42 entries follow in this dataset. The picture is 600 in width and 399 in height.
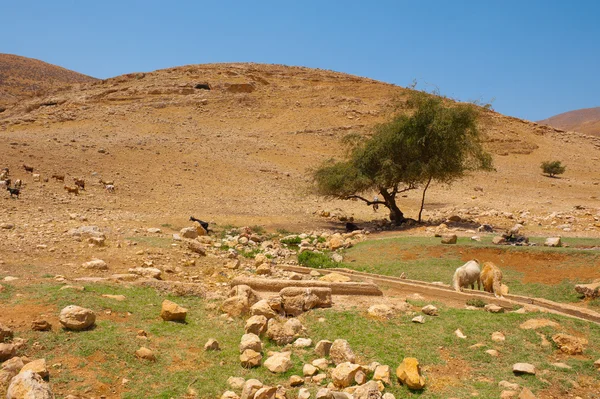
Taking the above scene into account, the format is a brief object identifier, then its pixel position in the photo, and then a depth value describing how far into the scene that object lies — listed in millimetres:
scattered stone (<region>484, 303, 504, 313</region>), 7148
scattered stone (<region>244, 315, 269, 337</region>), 6078
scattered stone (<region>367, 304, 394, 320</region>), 6750
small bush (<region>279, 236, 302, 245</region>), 15039
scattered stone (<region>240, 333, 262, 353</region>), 5543
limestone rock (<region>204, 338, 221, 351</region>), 5656
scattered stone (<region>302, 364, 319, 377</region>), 5191
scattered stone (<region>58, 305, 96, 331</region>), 5469
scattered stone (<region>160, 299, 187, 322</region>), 6352
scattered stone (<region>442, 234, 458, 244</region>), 12836
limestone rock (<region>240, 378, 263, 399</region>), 4570
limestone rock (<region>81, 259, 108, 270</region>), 8625
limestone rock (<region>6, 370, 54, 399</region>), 4035
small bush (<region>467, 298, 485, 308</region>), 7660
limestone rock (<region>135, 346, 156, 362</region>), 5238
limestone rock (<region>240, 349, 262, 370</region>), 5316
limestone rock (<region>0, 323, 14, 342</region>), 4922
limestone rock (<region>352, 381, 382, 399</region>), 4516
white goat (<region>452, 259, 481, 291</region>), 8734
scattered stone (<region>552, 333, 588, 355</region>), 5719
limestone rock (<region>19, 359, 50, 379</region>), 4484
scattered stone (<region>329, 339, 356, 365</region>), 5344
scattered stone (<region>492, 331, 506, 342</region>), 6047
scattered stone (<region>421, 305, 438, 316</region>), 6941
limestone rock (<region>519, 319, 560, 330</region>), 6297
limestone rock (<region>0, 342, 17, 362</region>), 4688
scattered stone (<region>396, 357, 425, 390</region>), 4918
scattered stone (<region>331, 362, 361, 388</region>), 4926
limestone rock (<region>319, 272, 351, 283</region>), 8578
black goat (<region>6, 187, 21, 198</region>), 15797
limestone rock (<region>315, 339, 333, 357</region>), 5617
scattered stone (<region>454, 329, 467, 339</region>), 6138
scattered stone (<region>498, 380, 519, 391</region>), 4852
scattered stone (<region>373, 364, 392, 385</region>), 4988
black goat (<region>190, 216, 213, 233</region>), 15289
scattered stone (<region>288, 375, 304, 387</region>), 4984
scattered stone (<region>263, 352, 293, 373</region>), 5223
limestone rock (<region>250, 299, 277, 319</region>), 6594
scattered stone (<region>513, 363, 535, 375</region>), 5203
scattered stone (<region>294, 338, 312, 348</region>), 5883
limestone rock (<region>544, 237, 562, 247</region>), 11992
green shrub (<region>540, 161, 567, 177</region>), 32125
